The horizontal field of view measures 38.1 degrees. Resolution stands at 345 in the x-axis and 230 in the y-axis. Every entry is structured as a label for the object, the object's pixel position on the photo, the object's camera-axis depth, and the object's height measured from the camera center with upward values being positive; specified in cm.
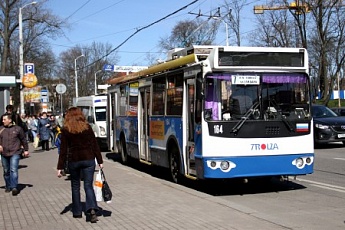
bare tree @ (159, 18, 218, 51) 5697 +962
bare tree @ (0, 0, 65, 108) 4684 +810
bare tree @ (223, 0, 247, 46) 4188 +716
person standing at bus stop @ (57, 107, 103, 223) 741 -61
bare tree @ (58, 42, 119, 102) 7394 +641
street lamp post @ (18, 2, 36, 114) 3130 +341
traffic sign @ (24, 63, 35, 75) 2914 +262
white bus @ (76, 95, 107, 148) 2280 -12
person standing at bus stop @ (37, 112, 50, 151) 2223 -79
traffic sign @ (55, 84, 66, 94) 3200 +156
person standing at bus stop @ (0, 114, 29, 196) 1014 -69
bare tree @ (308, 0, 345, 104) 3838 +536
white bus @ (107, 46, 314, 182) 947 -9
